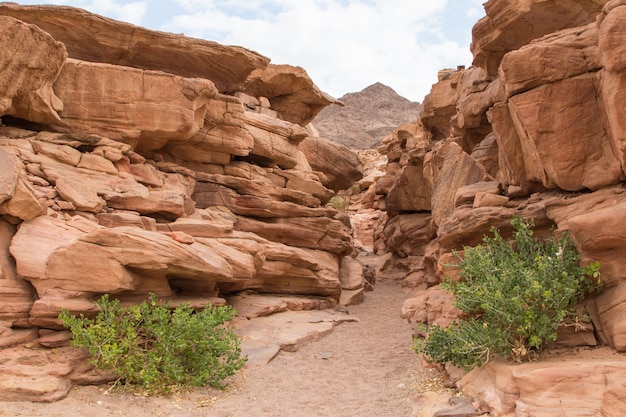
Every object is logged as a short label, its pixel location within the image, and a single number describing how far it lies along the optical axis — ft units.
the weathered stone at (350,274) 69.02
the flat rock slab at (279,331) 39.19
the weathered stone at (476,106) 54.95
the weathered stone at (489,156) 51.39
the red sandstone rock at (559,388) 22.49
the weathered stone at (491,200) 37.86
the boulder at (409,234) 85.20
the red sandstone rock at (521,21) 46.14
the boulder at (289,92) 77.71
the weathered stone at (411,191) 85.10
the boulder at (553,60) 32.78
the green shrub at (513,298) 26.84
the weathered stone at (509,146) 37.96
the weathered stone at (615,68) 27.53
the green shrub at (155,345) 28.84
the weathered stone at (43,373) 26.25
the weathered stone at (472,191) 41.60
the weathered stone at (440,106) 93.30
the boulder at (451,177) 48.80
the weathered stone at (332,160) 82.07
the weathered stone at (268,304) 48.32
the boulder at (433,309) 37.42
